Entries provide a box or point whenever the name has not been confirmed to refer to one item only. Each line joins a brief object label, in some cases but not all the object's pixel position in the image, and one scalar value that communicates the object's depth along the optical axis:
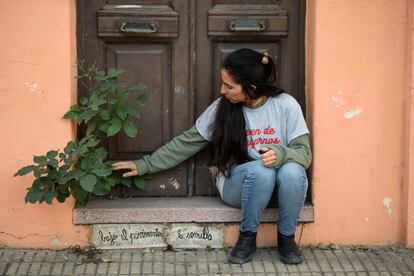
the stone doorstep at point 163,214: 4.56
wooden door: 4.64
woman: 4.32
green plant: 4.33
